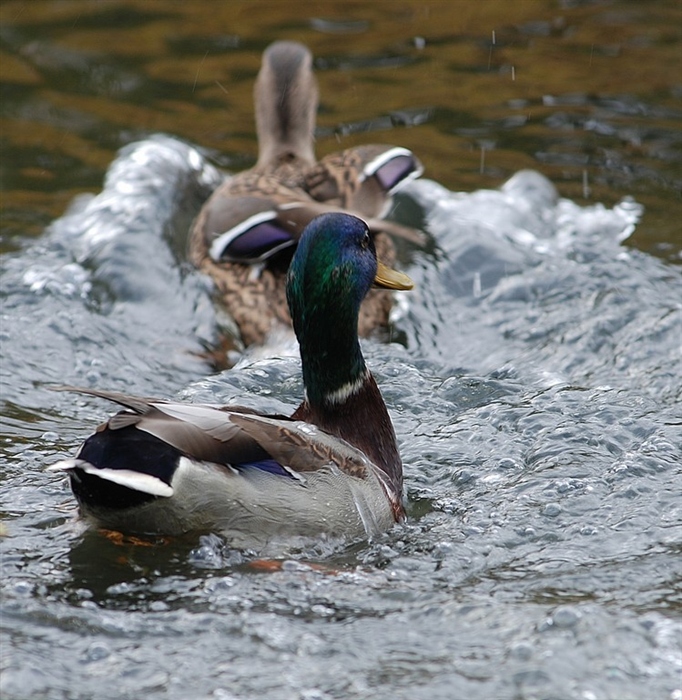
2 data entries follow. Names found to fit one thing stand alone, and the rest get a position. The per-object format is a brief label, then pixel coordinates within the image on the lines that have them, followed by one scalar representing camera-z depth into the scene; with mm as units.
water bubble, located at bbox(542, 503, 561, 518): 10195
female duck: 14656
